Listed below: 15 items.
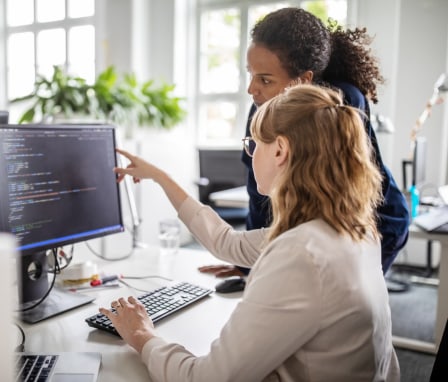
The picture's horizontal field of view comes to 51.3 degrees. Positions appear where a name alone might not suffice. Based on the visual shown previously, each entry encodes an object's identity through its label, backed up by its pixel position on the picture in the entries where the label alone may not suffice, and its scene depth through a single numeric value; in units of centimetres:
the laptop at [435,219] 228
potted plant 402
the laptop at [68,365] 82
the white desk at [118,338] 90
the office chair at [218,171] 413
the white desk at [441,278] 230
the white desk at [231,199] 323
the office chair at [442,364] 87
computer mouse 131
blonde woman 73
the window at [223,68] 497
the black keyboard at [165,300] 104
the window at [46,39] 559
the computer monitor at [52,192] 108
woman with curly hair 129
